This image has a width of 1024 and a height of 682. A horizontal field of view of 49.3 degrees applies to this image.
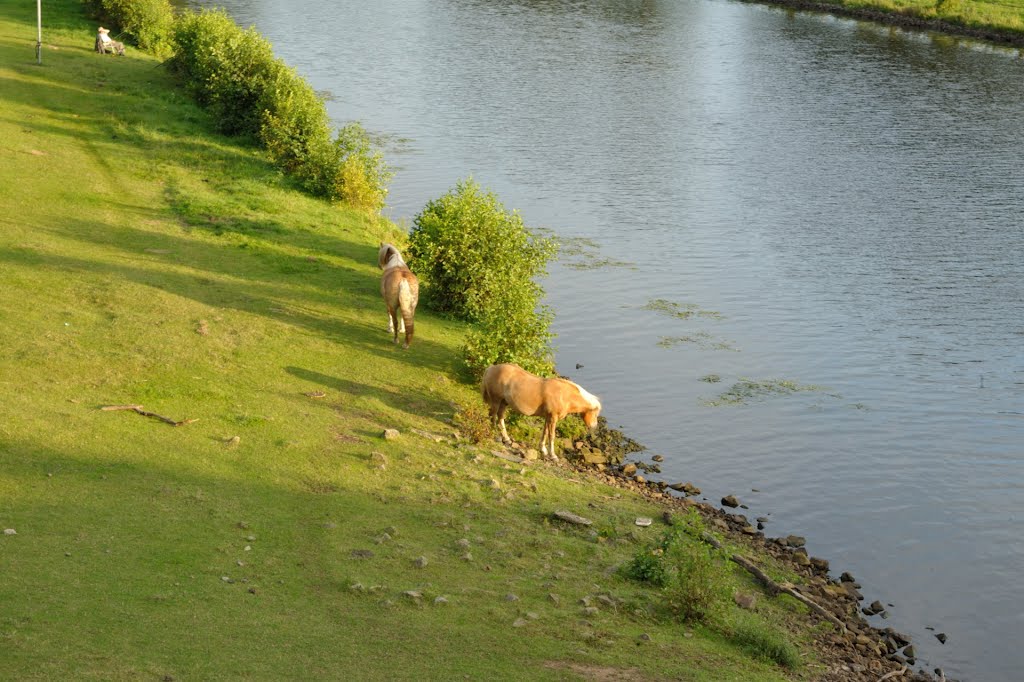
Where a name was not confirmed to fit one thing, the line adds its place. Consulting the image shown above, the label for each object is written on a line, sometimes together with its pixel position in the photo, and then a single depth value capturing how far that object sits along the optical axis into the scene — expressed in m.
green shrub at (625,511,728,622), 15.38
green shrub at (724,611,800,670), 15.09
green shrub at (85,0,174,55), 53.62
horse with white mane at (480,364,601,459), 20.67
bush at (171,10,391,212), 35.03
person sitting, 48.72
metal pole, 44.91
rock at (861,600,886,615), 19.23
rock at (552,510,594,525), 17.80
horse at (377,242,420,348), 23.70
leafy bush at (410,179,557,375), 25.69
